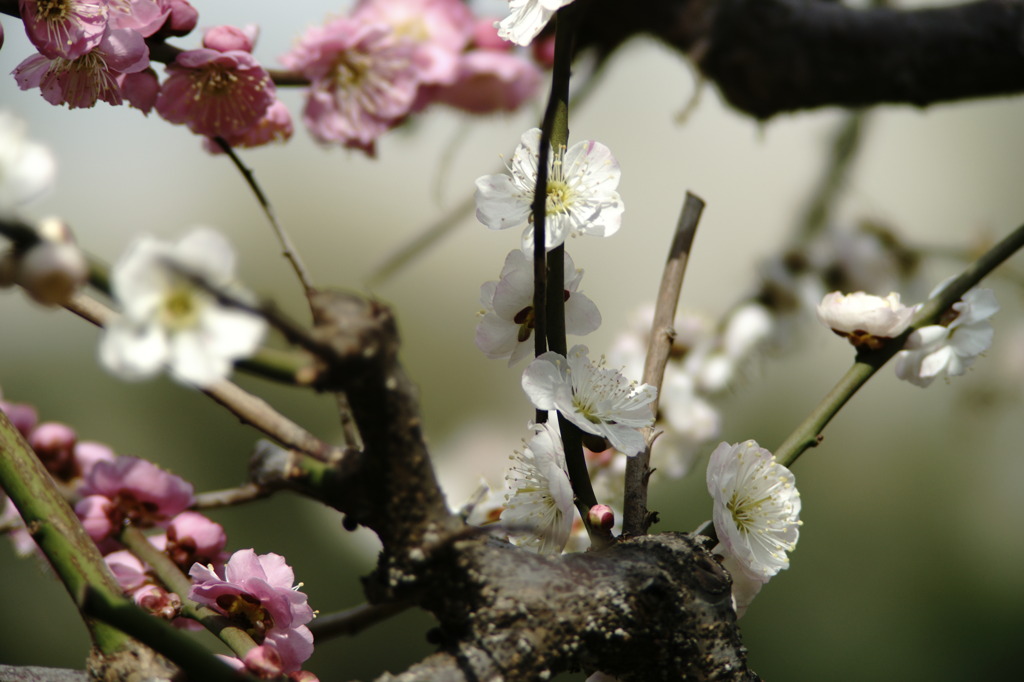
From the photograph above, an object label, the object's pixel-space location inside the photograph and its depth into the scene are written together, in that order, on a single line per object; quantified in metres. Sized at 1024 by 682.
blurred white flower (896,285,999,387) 1.17
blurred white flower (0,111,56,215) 1.09
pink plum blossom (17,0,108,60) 1.16
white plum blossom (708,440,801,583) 1.14
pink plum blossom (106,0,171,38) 1.16
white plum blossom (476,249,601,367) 1.14
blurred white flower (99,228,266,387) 1.08
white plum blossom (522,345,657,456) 1.13
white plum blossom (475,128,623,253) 1.14
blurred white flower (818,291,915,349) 1.16
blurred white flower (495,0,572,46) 1.14
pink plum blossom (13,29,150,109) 1.17
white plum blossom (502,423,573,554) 1.14
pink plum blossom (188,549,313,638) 1.14
